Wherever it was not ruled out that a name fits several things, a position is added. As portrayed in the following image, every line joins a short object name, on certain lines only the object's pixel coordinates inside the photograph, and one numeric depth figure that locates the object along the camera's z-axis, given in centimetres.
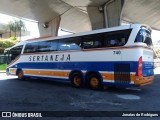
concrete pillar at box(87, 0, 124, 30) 1233
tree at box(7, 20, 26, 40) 4211
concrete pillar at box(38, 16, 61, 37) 1798
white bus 647
